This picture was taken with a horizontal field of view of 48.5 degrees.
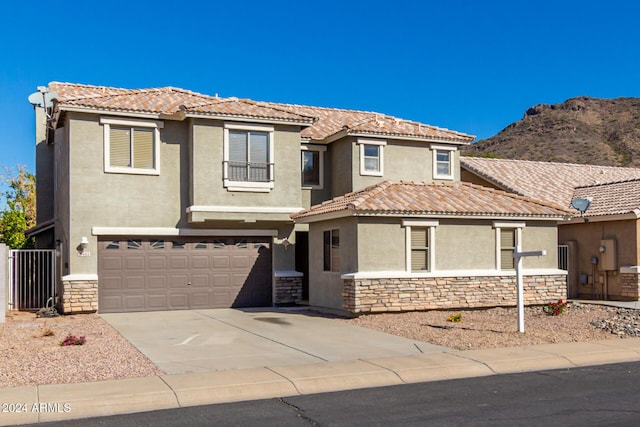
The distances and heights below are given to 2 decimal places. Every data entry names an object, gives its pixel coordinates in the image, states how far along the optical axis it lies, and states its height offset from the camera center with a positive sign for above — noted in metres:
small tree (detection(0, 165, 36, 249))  30.35 +1.51
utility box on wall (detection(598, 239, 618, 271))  23.53 -0.66
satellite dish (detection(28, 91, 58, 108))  22.66 +4.61
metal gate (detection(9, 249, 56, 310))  22.75 -1.37
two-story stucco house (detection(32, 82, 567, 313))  20.22 +0.52
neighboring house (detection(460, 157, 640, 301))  23.16 +0.15
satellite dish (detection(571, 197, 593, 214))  24.09 +1.08
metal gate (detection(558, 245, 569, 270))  25.52 -0.77
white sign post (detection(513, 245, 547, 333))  15.87 -1.10
